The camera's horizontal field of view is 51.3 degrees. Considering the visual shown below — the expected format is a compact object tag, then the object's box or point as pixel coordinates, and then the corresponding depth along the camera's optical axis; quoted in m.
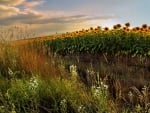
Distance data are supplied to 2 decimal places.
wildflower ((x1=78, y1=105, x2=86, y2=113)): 2.04
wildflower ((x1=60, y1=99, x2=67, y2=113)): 2.07
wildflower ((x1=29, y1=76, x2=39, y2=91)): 2.18
